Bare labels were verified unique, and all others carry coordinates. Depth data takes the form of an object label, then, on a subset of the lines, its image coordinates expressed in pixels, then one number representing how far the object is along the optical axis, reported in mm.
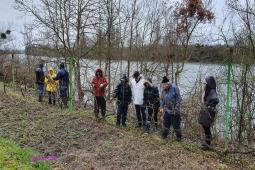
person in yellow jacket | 8032
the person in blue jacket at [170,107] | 5155
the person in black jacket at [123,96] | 6015
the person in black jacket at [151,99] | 5919
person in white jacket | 5924
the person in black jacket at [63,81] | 7456
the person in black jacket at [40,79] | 8595
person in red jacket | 6242
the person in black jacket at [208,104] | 4732
